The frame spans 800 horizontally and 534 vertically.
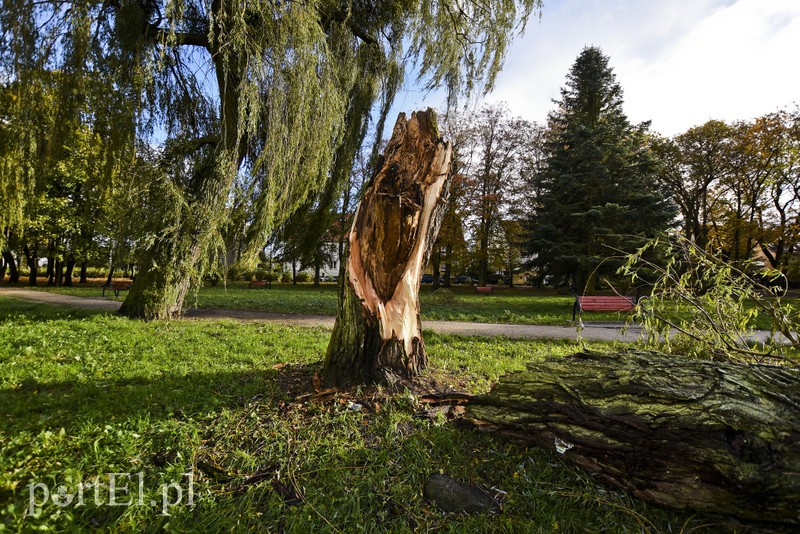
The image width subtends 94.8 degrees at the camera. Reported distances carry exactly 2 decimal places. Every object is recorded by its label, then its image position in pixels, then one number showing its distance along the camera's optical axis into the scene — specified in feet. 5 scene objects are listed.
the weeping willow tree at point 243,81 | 17.21
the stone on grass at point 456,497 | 6.60
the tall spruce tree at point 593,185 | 51.39
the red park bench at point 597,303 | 31.99
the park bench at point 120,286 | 42.75
